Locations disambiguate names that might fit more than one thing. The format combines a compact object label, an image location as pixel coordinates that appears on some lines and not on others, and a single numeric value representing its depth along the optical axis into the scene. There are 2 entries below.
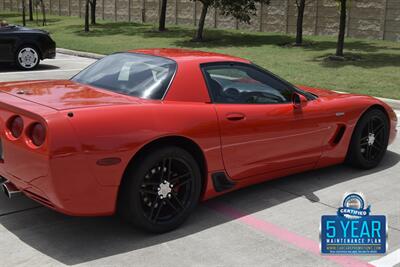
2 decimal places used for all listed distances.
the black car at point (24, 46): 13.20
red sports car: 3.72
